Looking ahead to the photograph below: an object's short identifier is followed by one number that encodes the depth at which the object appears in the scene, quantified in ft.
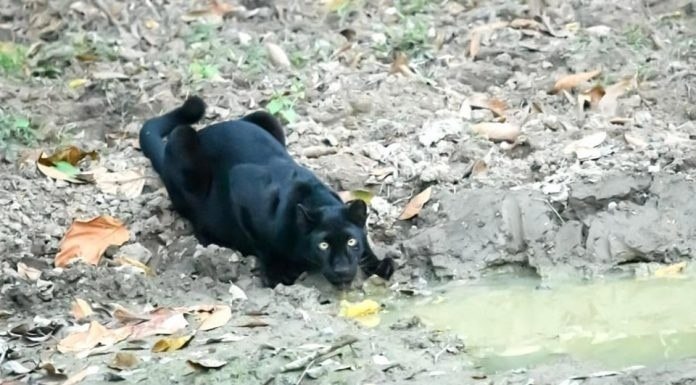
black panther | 46.26
